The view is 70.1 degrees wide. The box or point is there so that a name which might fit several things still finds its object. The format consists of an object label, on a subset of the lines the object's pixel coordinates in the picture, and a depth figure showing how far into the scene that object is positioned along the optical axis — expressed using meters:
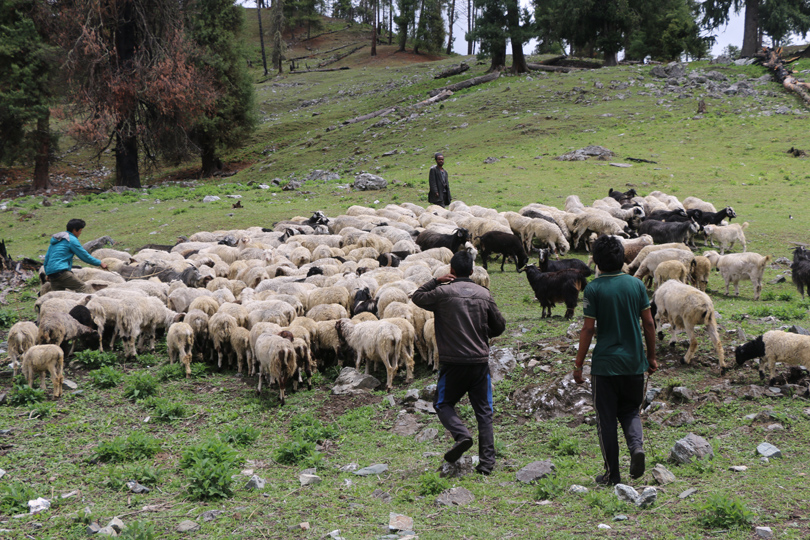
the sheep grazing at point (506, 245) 13.93
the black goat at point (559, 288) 9.95
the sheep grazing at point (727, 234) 14.13
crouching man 10.78
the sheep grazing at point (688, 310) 7.45
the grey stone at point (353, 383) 8.18
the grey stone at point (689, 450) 5.27
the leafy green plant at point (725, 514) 4.11
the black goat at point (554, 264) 11.77
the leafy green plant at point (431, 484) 5.29
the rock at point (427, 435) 6.63
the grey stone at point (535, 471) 5.37
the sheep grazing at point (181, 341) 8.84
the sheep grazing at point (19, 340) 8.42
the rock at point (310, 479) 5.67
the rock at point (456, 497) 5.09
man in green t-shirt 4.91
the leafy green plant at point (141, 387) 7.93
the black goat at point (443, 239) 13.66
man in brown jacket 5.58
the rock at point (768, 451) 5.19
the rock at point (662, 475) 4.94
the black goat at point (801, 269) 10.98
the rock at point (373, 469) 5.87
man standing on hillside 17.72
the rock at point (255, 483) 5.54
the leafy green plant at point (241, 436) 6.63
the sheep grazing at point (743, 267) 11.09
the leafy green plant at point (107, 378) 8.29
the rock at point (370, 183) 22.62
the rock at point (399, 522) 4.71
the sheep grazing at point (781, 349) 6.48
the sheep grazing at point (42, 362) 7.73
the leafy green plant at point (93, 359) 9.07
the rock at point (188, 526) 4.75
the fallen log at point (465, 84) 43.20
